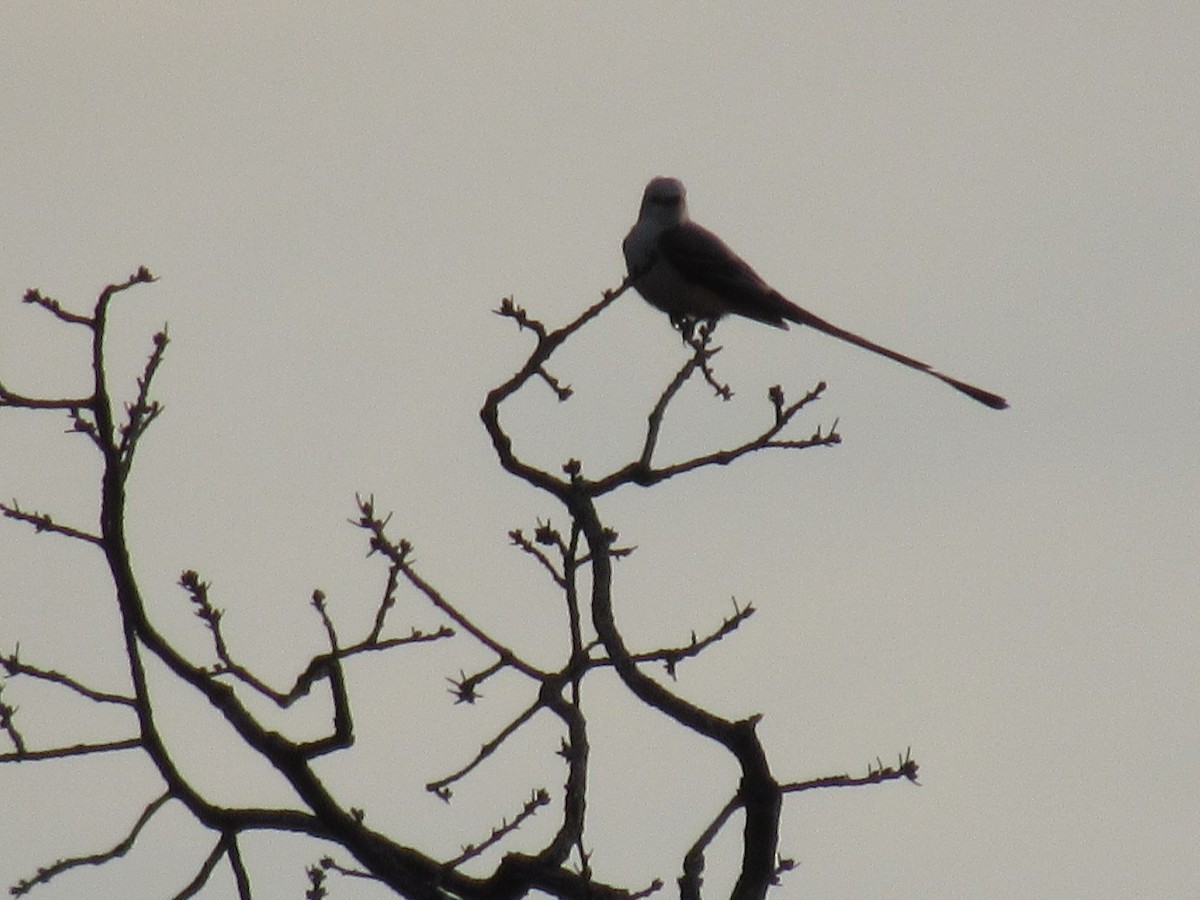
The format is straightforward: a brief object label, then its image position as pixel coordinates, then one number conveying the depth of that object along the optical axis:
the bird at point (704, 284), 21.23
